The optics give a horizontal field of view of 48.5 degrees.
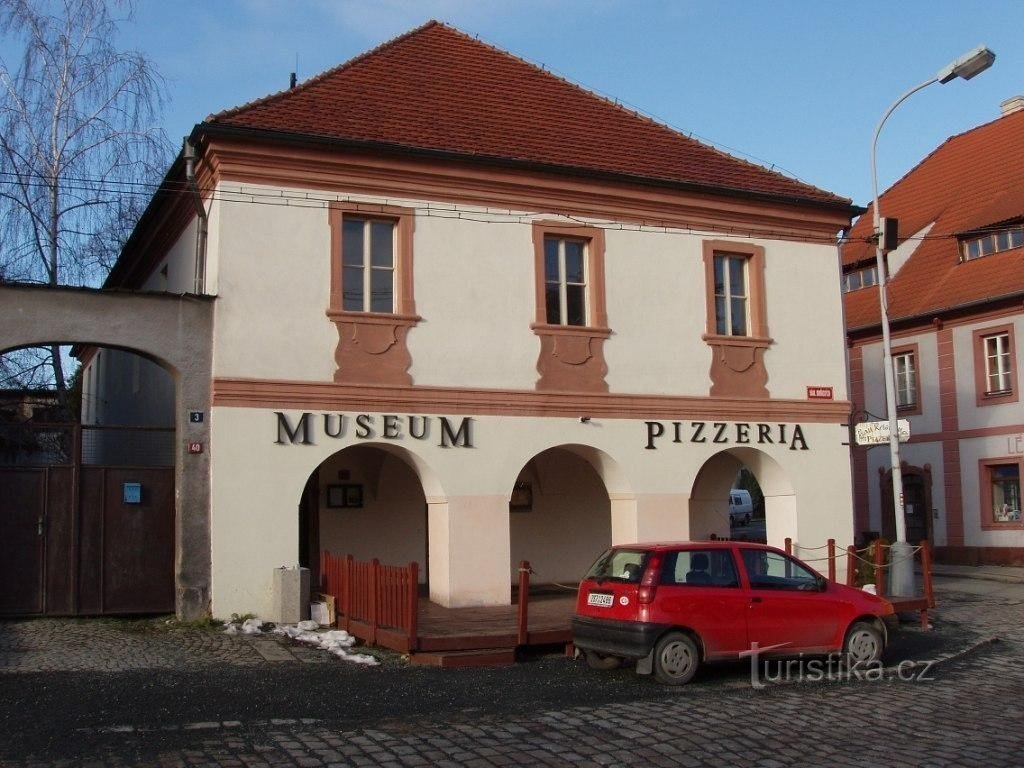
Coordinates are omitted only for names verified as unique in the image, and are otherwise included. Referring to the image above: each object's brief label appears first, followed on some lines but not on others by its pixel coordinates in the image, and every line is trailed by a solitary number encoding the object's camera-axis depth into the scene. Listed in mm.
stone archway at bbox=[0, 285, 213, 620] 14742
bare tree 23094
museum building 15664
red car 11711
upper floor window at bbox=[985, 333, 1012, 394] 29062
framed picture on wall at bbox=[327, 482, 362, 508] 18203
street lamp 16578
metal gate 14875
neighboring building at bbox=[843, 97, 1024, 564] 28969
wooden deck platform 12711
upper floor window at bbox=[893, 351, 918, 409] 31891
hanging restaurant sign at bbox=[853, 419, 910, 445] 18031
